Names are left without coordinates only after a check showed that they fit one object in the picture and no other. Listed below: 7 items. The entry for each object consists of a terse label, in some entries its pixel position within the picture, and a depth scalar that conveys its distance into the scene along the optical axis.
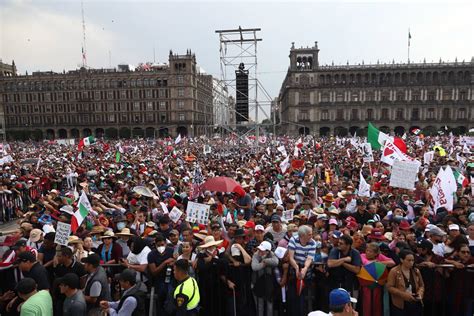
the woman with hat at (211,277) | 5.07
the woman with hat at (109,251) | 5.68
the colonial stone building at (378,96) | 72.94
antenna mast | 78.75
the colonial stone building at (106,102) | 78.19
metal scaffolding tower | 24.49
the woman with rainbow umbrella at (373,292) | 4.67
